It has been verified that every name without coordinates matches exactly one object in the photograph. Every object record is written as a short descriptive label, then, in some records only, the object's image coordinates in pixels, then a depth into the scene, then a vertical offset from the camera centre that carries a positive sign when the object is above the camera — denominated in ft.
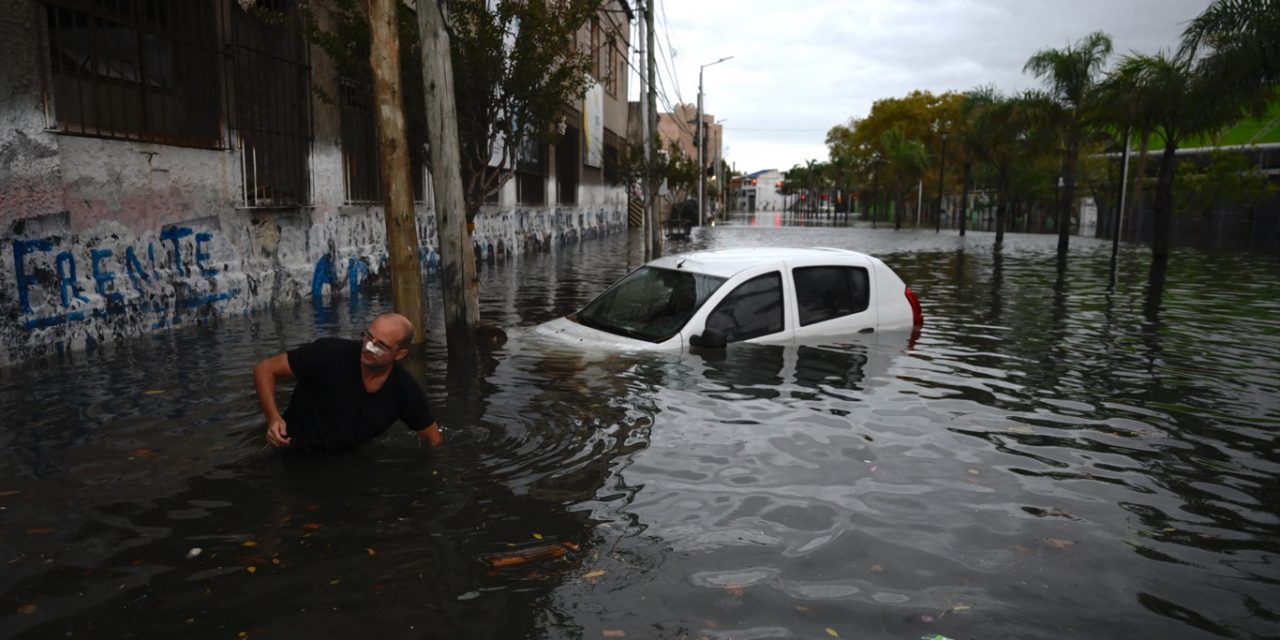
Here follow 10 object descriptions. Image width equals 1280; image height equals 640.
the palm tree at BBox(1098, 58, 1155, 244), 83.66 +10.42
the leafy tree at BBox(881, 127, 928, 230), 225.15 +13.78
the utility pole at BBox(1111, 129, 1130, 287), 87.81 +0.13
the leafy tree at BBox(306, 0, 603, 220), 38.52 +6.33
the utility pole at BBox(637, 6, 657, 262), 82.53 +6.99
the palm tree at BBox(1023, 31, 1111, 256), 98.78 +14.55
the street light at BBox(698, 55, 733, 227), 181.27 +6.48
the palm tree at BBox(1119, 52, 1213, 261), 75.82 +9.19
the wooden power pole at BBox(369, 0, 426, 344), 26.76 +1.45
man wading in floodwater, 14.62 -3.21
